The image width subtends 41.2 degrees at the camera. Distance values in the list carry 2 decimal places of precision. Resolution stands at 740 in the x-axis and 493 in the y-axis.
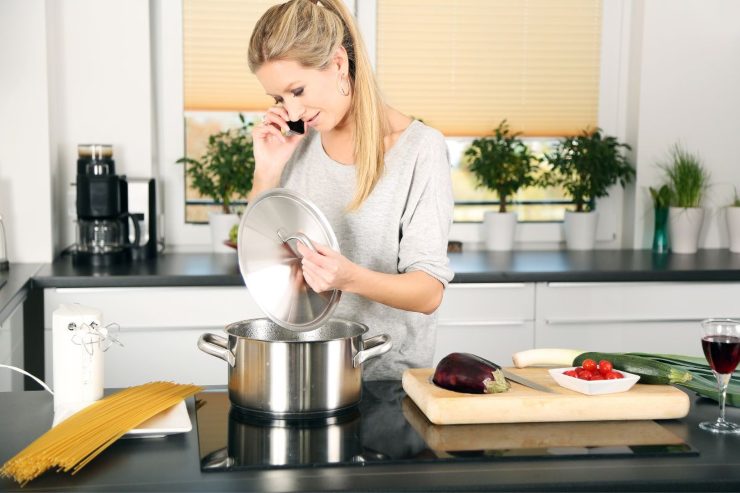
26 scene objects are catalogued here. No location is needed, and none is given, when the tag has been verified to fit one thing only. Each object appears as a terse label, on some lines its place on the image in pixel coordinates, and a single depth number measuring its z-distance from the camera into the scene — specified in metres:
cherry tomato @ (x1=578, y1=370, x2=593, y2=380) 1.69
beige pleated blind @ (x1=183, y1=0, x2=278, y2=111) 3.76
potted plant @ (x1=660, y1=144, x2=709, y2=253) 3.84
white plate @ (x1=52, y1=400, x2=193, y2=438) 1.54
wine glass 1.57
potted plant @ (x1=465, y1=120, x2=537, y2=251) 3.84
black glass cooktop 1.46
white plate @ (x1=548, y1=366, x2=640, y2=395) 1.65
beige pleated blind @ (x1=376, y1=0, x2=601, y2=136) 3.91
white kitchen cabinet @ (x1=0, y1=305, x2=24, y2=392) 2.71
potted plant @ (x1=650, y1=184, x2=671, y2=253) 3.88
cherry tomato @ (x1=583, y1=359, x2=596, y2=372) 1.70
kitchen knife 1.68
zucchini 1.71
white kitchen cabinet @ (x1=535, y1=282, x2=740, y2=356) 3.36
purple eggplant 1.65
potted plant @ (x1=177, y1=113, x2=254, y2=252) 3.65
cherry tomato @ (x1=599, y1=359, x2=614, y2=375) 1.68
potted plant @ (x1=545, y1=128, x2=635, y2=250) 3.85
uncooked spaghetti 1.36
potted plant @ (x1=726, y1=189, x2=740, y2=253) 3.85
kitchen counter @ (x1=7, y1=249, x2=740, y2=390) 3.09
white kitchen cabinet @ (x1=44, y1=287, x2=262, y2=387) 3.15
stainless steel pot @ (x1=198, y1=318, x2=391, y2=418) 1.59
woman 1.88
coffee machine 3.32
